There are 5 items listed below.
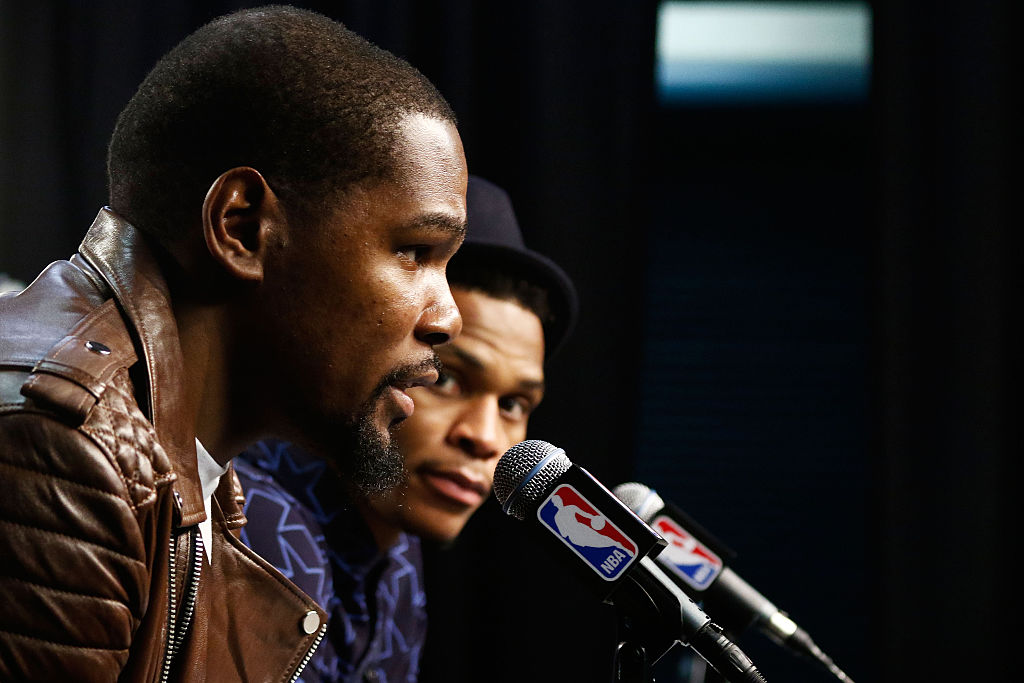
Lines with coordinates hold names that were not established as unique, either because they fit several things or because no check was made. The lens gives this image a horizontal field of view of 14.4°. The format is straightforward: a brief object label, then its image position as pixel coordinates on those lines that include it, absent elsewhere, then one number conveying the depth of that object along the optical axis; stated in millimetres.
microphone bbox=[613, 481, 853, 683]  2707
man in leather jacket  2442
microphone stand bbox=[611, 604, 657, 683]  2463
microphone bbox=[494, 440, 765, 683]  2464
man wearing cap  2833
